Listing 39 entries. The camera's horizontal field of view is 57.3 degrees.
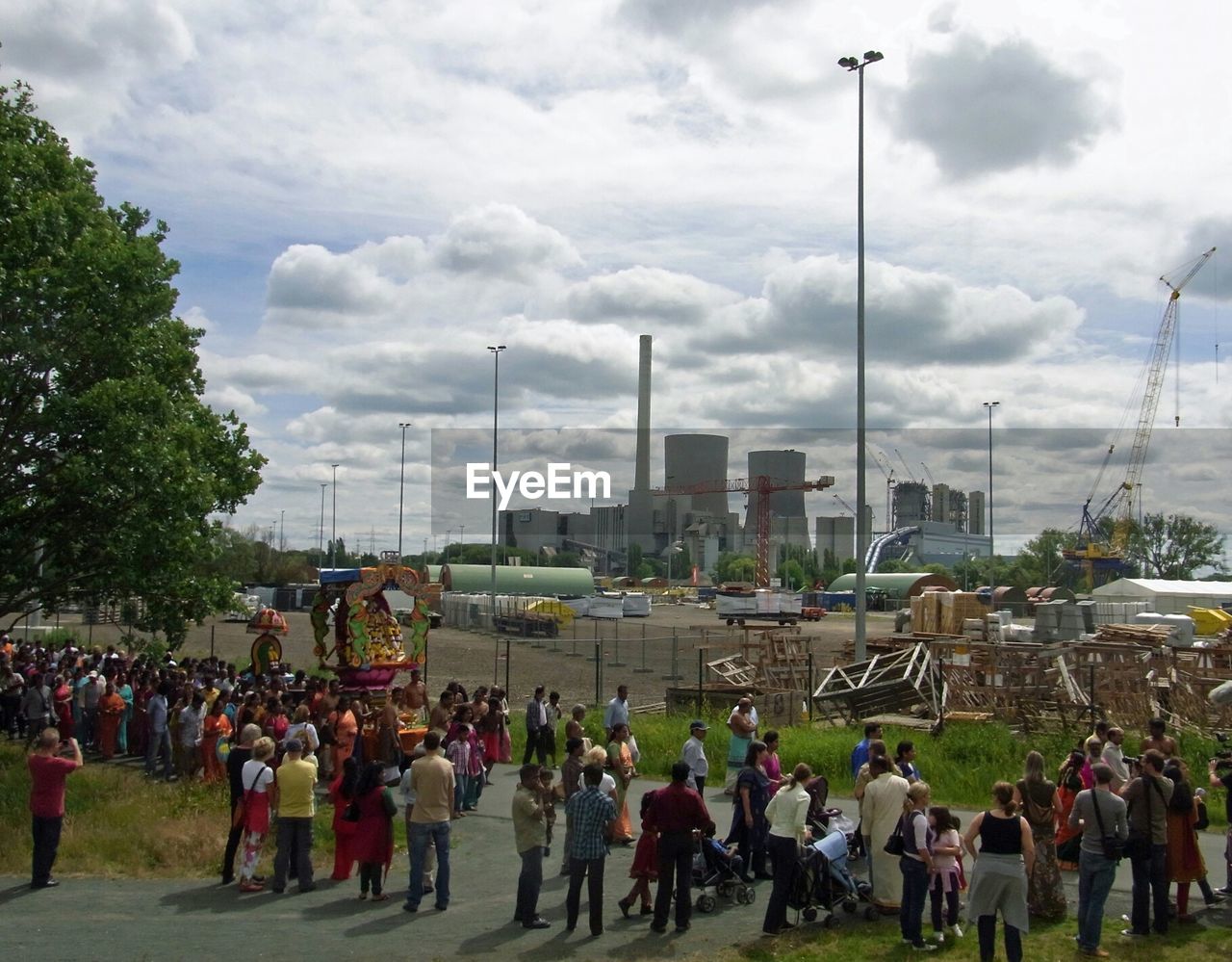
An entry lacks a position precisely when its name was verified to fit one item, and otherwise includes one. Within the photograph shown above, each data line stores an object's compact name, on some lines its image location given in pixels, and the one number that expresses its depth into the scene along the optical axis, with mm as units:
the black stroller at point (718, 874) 11172
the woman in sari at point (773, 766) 12109
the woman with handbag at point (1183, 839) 10297
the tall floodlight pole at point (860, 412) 24844
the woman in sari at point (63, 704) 20078
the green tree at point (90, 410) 17141
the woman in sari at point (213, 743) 17184
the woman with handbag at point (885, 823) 10117
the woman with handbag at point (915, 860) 9477
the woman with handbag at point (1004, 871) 8727
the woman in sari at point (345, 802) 11461
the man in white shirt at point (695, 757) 13453
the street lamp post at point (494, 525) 59378
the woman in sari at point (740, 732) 14391
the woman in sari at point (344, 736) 15250
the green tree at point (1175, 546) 126875
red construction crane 118625
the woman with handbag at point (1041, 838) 9773
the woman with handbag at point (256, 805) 11758
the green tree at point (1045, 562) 133125
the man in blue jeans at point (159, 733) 18156
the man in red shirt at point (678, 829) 9984
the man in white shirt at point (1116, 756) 12047
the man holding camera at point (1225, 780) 10703
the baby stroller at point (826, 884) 10375
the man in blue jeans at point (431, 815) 10844
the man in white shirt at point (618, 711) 16859
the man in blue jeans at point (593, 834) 10094
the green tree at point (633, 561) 191375
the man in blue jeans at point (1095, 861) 9508
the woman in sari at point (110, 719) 20219
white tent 58000
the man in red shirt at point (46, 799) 11859
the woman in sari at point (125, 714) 20625
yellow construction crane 111688
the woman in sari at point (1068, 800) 11445
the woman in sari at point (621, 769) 12898
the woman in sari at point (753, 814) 11180
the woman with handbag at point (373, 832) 11266
